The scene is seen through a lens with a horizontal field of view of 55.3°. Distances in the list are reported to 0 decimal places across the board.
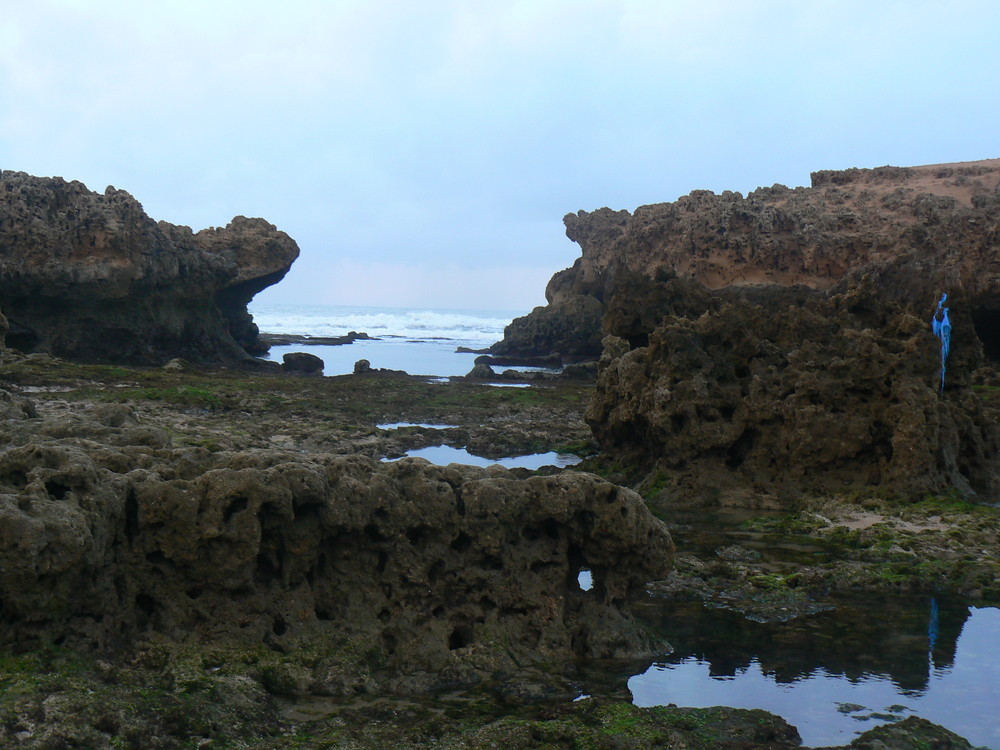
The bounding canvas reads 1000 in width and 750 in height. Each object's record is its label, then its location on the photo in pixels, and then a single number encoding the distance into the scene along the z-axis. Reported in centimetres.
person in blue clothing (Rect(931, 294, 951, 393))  1661
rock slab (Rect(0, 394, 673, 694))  605
